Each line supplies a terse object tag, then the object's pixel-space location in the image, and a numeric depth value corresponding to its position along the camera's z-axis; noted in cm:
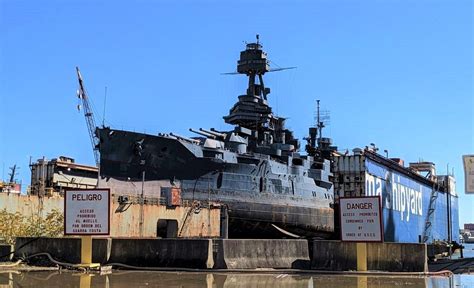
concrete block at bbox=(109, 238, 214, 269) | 1568
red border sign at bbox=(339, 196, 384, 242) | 1464
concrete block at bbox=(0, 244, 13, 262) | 1702
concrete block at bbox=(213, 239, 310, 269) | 1567
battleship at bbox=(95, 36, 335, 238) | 3791
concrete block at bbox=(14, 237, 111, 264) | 1636
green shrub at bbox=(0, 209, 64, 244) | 2369
